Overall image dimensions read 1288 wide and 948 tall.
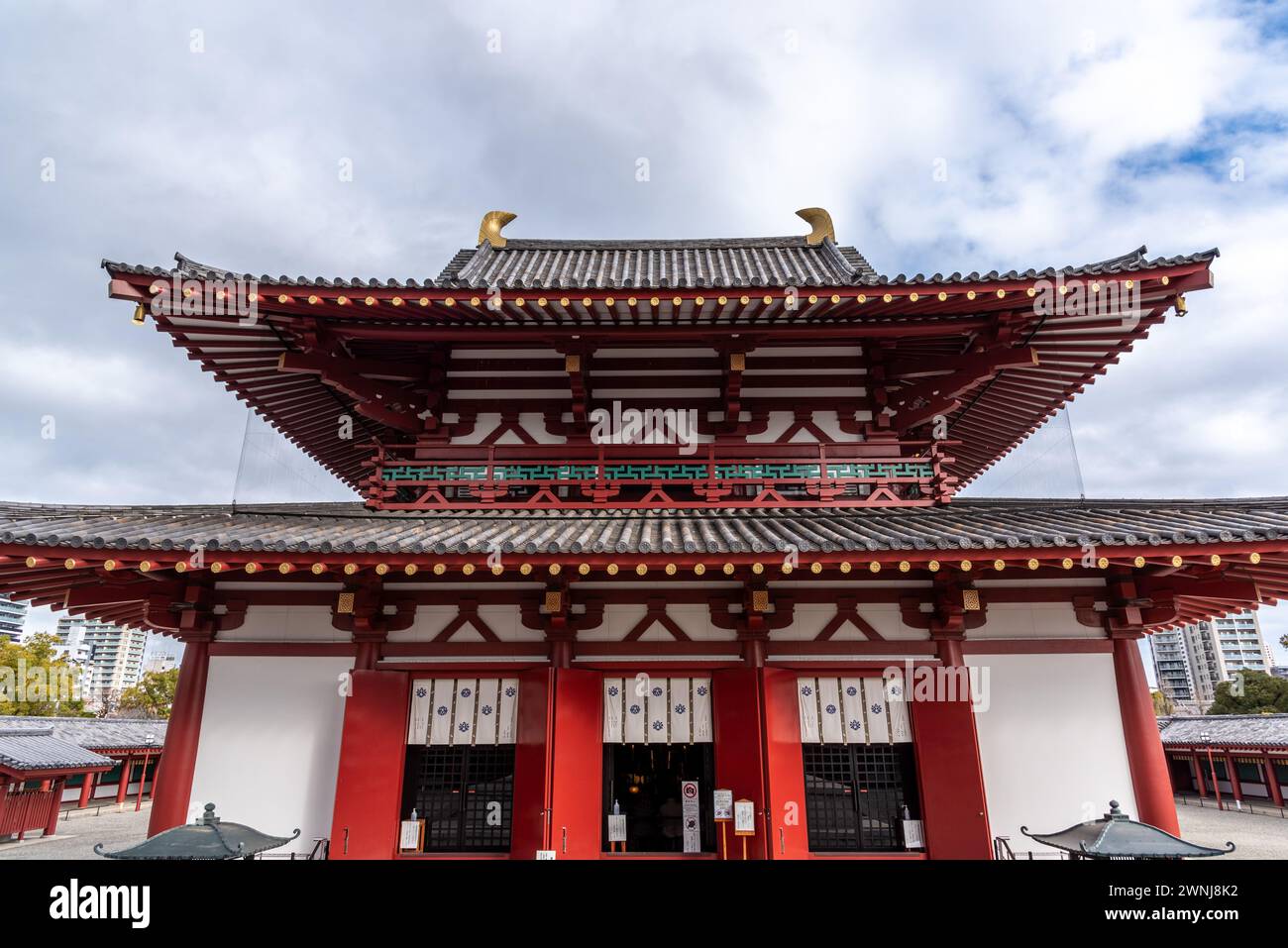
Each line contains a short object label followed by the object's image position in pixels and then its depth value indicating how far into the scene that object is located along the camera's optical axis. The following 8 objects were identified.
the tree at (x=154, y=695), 51.12
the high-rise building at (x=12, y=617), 170.86
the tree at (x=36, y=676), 39.09
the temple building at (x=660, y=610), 8.05
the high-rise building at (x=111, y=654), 177.25
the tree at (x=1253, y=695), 44.59
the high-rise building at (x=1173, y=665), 140.50
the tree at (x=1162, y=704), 69.29
